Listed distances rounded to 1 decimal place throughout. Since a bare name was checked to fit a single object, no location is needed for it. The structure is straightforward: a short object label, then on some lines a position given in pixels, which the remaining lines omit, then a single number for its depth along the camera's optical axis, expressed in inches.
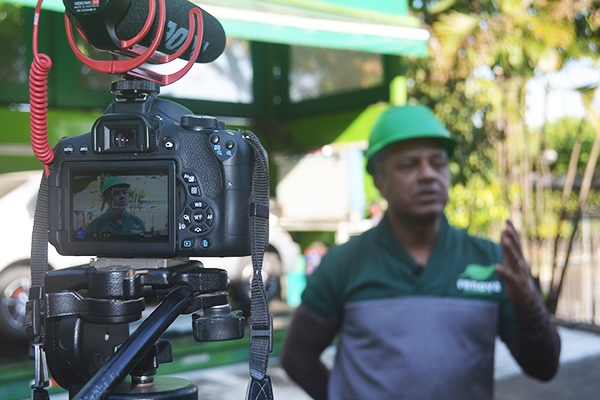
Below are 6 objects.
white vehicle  107.1
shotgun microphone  26.5
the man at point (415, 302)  38.6
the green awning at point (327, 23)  77.9
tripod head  27.1
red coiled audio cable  27.0
